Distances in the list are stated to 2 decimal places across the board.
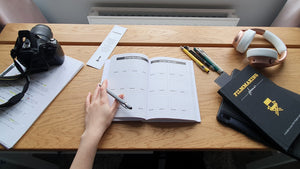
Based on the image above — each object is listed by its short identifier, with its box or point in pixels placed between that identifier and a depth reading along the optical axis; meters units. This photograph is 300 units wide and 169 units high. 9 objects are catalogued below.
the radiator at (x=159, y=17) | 1.14
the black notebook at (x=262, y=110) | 0.47
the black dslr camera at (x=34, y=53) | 0.53
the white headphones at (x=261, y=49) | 0.59
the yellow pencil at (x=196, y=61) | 0.64
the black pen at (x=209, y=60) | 0.64
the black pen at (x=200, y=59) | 0.65
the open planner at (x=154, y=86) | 0.52
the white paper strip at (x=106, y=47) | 0.66
